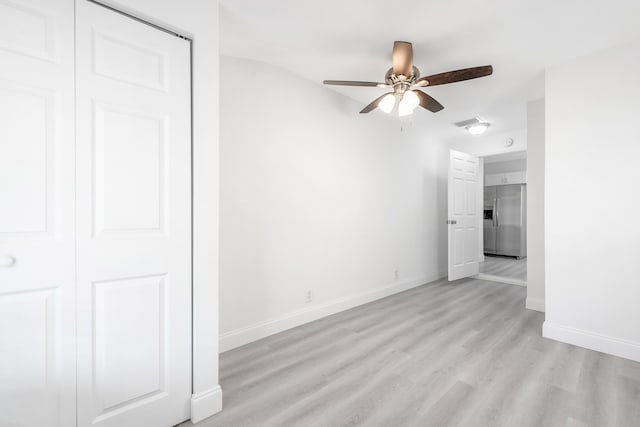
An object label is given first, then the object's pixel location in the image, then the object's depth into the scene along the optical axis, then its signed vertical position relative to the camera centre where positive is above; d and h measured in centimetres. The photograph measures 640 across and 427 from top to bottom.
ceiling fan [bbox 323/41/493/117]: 220 +106
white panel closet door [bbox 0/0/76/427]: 116 -1
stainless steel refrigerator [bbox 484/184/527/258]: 707 -18
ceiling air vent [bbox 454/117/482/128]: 415 +135
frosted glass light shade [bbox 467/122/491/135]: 421 +126
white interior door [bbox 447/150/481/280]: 473 -4
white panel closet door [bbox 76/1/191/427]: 133 -5
